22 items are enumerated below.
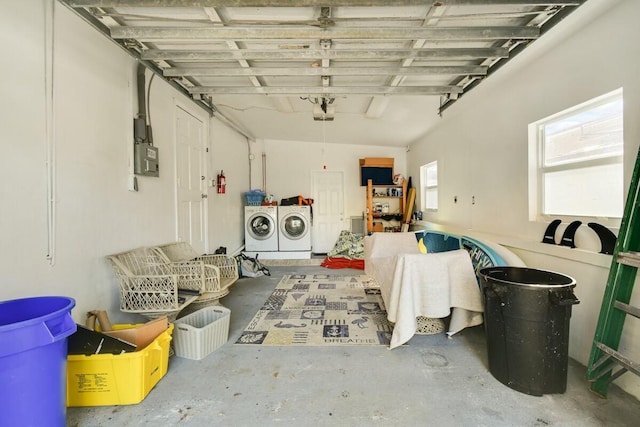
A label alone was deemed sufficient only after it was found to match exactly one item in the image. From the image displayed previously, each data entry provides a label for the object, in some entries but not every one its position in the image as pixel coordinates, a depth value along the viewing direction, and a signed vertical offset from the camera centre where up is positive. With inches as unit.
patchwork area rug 95.8 -41.7
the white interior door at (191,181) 132.1 +13.0
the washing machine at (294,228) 221.8 -15.2
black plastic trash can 64.8 -28.1
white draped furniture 84.4 -23.5
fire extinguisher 175.9 +14.8
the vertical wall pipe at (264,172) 250.6 +30.2
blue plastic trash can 43.9 -24.8
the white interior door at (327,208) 253.4 -0.5
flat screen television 242.4 +26.3
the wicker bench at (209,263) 101.0 -22.5
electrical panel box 100.8 +17.0
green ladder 63.2 -20.3
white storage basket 83.3 -37.0
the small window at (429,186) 199.2 +15.1
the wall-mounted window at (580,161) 75.0 +13.0
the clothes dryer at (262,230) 218.8 -16.4
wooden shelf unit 235.0 +6.0
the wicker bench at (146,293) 83.5 -23.8
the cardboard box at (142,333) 73.1 -30.8
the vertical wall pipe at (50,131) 69.8 +18.4
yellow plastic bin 62.7 -36.4
